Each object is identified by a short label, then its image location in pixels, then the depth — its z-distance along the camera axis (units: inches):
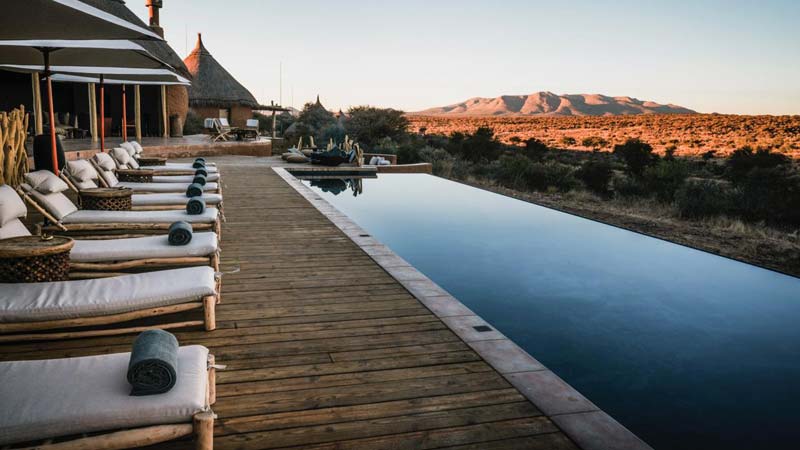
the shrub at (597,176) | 643.5
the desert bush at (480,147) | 903.7
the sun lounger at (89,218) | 189.0
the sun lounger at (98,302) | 118.1
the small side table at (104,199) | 224.7
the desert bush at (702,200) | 471.5
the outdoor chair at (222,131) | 765.9
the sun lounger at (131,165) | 319.3
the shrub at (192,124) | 940.9
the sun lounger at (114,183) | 261.7
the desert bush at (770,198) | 456.1
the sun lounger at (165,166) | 360.5
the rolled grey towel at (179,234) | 165.2
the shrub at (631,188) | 595.3
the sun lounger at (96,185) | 240.8
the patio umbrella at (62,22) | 110.9
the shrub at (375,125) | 991.6
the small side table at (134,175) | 310.8
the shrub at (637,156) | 724.0
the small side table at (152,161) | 383.2
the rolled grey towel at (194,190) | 245.0
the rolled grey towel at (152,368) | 80.1
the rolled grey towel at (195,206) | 213.6
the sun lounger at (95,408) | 73.5
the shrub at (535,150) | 933.8
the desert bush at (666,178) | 573.0
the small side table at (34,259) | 130.9
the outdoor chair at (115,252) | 154.0
